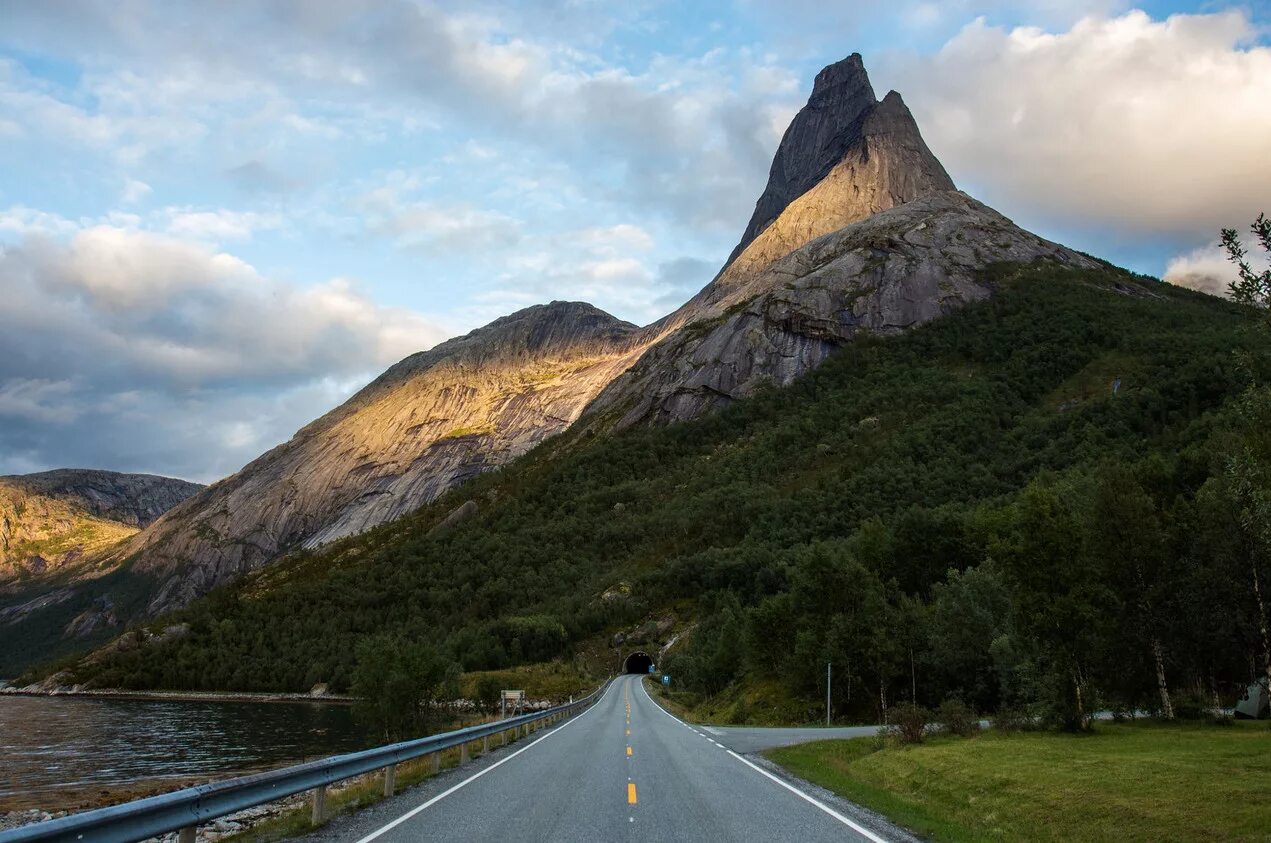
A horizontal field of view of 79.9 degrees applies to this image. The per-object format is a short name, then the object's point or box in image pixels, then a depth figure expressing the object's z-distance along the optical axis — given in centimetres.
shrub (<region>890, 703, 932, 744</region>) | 2403
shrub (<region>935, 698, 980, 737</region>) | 2639
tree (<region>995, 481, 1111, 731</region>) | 2689
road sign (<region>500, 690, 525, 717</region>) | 3967
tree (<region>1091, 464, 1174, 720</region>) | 3434
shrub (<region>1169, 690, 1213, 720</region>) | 2927
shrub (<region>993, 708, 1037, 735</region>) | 2838
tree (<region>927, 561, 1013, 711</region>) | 4609
